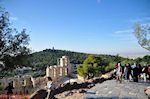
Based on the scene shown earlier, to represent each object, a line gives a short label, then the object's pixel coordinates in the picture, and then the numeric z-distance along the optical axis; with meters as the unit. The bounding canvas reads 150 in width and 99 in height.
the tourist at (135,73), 11.16
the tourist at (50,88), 7.15
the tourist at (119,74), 10.40
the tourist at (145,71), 12.01
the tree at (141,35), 18.17
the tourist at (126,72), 11.56
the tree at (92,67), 26.91
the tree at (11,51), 10.79
